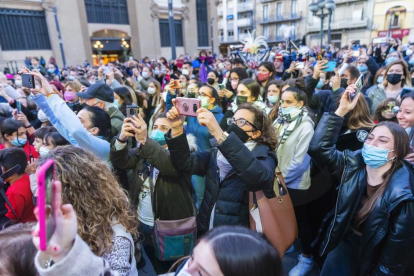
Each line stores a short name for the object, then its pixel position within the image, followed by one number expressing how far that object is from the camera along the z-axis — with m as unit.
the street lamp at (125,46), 24.16
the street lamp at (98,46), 23.58
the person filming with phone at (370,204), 1.69
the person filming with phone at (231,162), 1.80
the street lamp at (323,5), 11.08
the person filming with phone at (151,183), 2.20
